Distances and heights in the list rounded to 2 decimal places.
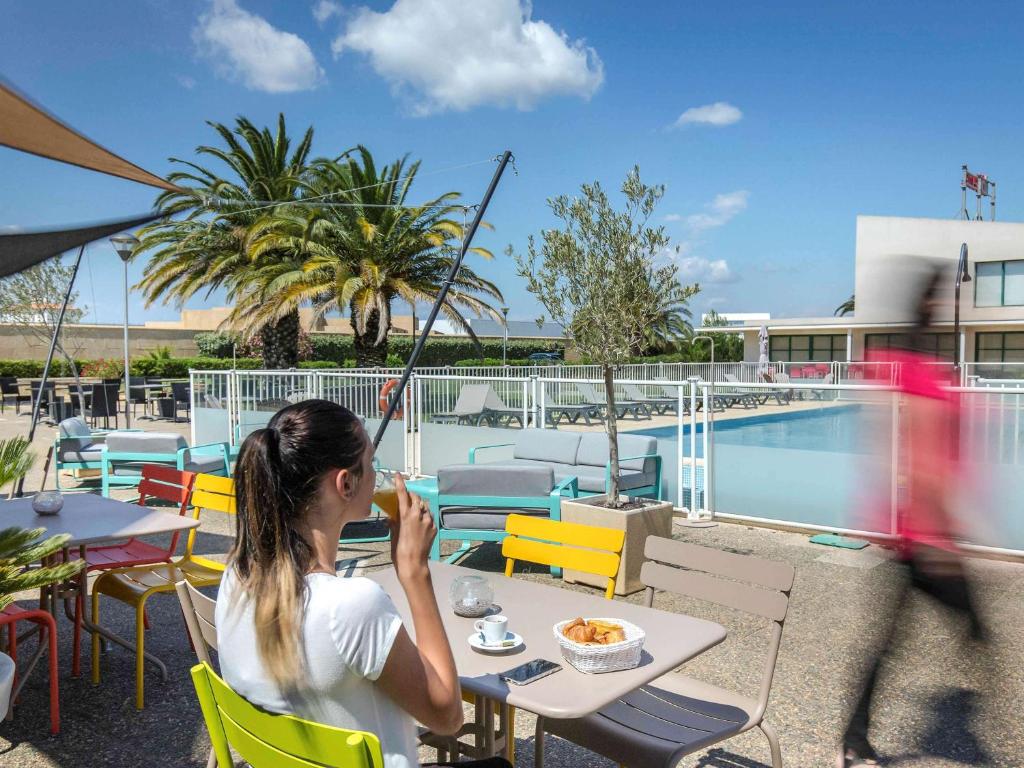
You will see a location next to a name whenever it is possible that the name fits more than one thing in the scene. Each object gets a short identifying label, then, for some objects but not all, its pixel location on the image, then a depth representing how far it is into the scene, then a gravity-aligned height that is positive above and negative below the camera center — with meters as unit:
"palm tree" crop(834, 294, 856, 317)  65.22 +4.23
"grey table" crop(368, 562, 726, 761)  2.12 -0.86
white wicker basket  2.27 -0.82
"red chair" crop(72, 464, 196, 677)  4.50 -1.12
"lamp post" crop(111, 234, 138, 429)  13.24 +2.03
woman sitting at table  1.61 -0.48
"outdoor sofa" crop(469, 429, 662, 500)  7.55 -1.00
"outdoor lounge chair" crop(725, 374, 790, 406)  8.41 -0.39
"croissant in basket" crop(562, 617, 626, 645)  2.35 -0.79
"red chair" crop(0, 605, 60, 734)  3.42 -1.17
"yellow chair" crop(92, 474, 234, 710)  3.94 -1.15
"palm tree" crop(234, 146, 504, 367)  18.09 +2.45
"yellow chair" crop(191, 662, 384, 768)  1.61 -0.79
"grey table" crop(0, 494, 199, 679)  4.03 -0.83
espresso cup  2.47 -0.81
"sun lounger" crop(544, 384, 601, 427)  12.26 -0.88
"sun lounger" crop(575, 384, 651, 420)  15.26 -1.02
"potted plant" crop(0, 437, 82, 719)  2.63 -0.68
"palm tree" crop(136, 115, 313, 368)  20.02 +3.14
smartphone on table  2.21 -0.85
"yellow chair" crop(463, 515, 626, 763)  3.49 -0.83
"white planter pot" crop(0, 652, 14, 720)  2.56 -0.99
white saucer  2.43 -0.85
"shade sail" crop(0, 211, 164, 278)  3.96 +0.60
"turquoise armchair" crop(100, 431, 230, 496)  8.71 -1.03
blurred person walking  3.07 -0.53
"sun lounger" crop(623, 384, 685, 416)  18.50 -0.92
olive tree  7.14 +0.75
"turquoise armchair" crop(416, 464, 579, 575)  6.20 -1.02
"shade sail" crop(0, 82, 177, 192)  3.47 +1.07
